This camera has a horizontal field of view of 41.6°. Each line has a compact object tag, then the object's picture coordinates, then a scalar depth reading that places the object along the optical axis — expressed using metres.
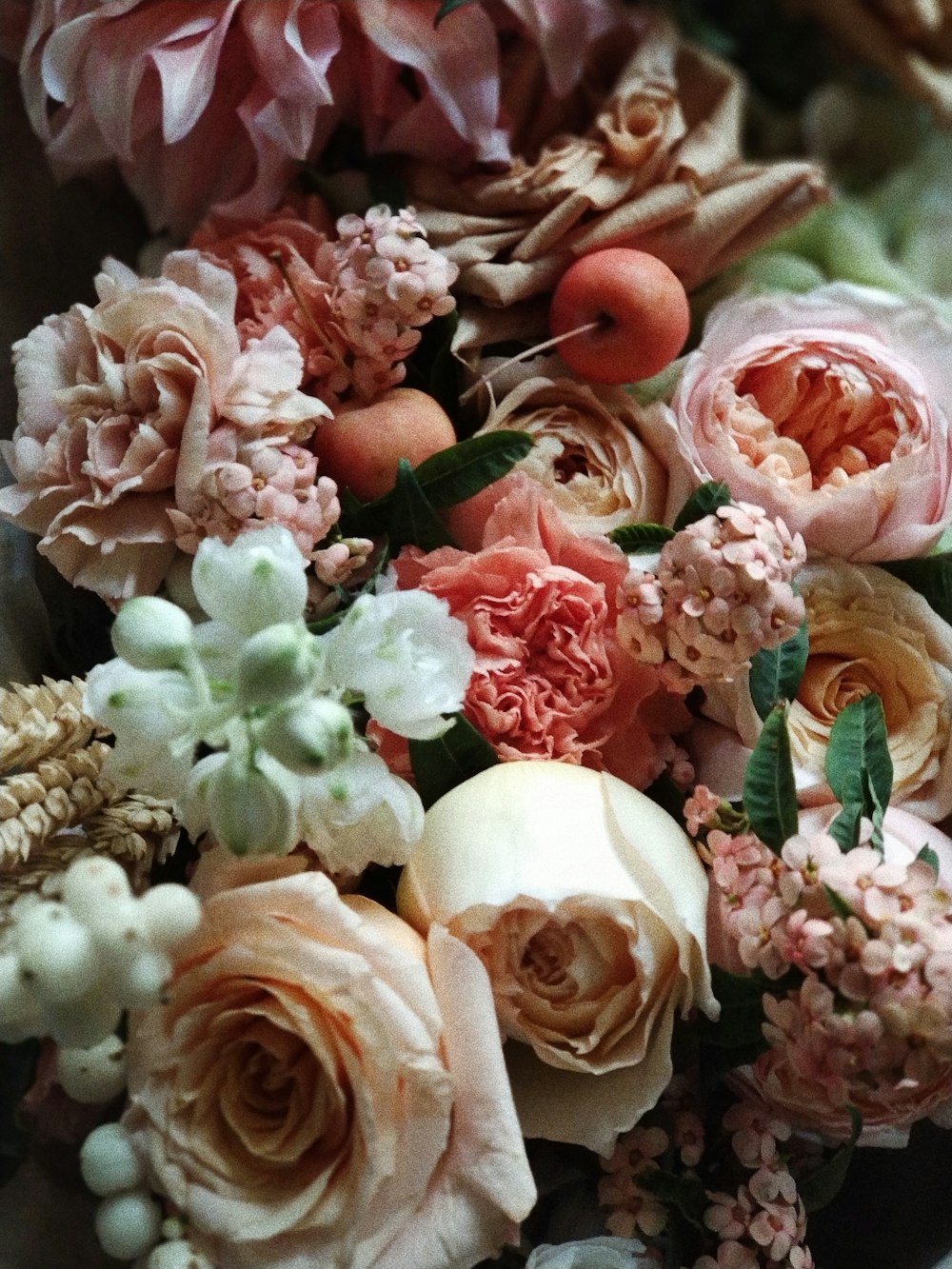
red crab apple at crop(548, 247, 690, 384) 0.59
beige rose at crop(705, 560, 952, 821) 0.54
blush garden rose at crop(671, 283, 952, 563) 0.56
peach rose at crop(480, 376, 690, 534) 0.58
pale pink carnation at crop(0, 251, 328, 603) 0.52
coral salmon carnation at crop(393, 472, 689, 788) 0.52
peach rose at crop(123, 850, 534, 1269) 0.41
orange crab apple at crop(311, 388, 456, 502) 0.56
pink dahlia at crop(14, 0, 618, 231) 0.60
